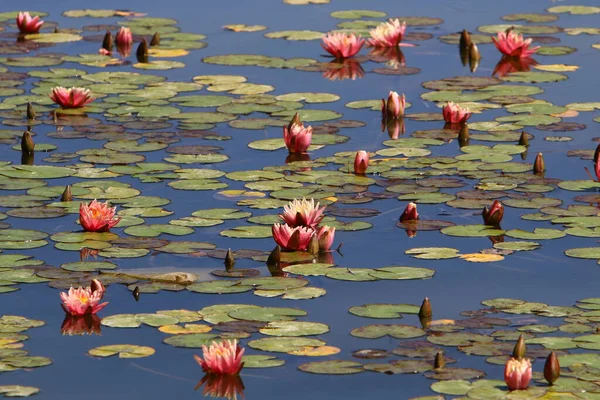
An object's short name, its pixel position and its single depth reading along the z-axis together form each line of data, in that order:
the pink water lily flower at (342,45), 20.03
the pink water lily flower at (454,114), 16.45
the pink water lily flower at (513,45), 19.92
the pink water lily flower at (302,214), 12.47
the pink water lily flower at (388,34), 20.81
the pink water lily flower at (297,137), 15.39
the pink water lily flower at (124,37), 21.14
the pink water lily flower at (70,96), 17.22
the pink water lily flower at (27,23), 21.80
